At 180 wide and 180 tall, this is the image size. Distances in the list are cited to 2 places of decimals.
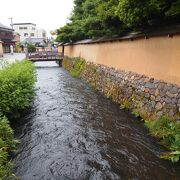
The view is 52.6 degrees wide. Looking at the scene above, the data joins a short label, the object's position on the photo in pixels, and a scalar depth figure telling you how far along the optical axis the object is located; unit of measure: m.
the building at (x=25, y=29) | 80.57
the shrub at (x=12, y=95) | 5.35
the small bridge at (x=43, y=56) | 25.30
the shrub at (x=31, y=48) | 44.41
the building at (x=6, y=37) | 43.04
